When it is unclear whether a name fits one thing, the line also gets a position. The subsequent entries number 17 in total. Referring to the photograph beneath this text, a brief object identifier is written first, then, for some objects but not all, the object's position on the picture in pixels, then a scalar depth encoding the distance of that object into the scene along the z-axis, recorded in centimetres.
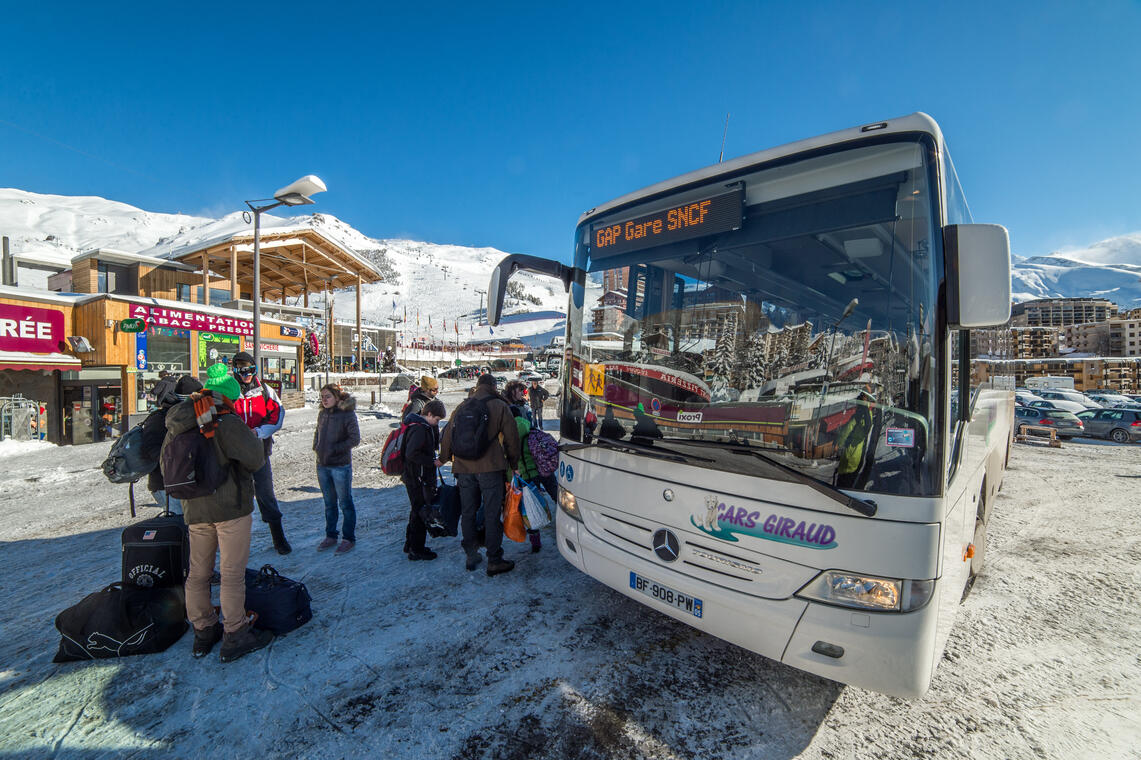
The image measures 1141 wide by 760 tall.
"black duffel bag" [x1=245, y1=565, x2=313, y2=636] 343
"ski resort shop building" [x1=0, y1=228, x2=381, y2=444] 1377
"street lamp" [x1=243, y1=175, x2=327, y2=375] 1052
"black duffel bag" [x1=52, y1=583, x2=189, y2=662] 310
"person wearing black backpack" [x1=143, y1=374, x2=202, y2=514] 338
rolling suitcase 328
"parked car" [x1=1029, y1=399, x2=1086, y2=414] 1728
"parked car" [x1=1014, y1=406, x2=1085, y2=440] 1599
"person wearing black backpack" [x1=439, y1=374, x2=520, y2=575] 421
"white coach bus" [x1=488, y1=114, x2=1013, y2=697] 224
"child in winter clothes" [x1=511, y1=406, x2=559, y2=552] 480
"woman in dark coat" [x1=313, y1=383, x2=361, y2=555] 494
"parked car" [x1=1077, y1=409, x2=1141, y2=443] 1544
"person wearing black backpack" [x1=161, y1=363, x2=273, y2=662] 292
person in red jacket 459
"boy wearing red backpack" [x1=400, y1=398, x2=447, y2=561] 470
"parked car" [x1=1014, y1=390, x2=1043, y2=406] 1818
